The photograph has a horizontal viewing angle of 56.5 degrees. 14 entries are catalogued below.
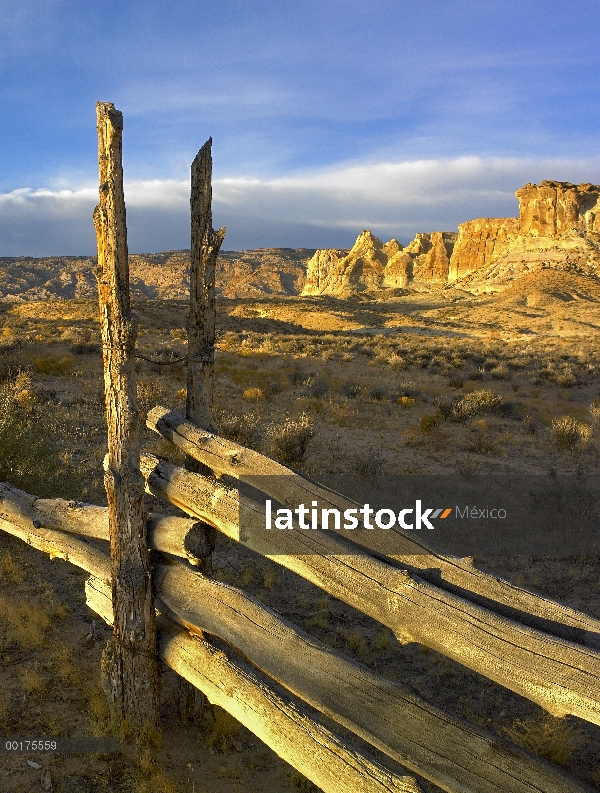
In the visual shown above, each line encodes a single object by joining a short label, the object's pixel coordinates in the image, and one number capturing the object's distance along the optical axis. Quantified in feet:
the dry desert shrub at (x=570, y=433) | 39.45
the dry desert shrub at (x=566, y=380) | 63.05
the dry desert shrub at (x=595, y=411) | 47.35
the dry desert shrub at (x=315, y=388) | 52.44
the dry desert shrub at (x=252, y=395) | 48.73
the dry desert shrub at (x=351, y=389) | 53.36
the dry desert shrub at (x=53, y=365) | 51.31
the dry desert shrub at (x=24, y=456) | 22.80
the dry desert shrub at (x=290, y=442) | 32.83
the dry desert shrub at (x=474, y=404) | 46.01
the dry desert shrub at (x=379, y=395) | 51.85
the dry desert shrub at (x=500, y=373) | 66.85
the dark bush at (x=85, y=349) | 63.15
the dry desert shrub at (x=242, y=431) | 35.04
